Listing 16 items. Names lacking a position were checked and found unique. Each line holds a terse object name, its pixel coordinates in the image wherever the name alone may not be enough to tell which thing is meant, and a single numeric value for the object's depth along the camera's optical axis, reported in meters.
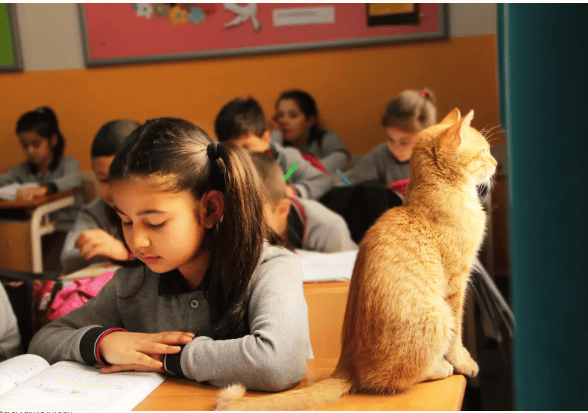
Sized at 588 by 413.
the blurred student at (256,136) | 2.31
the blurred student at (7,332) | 1.20
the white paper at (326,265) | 1.38
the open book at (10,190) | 3.24
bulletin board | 3.33
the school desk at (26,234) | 3.04
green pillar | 0.46
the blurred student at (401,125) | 2.22
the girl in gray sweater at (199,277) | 0.83
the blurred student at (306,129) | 3.37
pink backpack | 1.29
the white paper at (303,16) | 3.41
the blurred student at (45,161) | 3.47
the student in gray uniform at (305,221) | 1.68
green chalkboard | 3.63
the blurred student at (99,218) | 1.87
